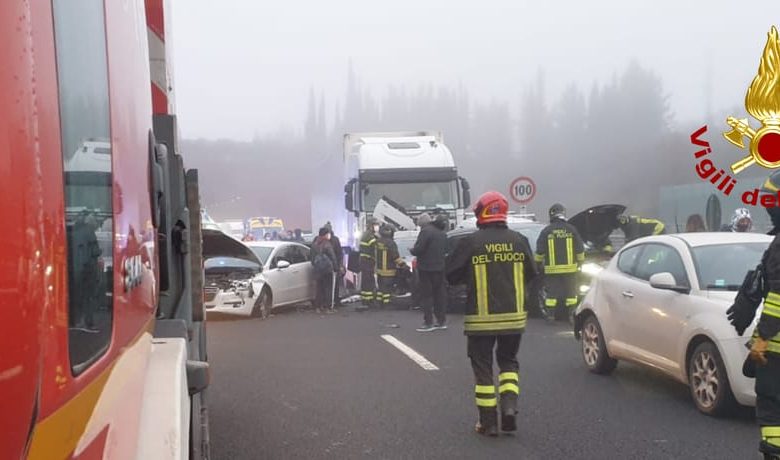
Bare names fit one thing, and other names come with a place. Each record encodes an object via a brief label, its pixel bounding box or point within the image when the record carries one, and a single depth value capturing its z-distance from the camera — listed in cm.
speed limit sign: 1767
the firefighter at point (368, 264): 1528
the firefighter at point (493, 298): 568
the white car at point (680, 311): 589
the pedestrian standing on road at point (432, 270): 1222
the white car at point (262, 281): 1339
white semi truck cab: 1775
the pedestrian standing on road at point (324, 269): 1565
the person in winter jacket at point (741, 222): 1152
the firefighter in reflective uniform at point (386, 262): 1489
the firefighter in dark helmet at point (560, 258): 1196
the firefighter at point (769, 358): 405
